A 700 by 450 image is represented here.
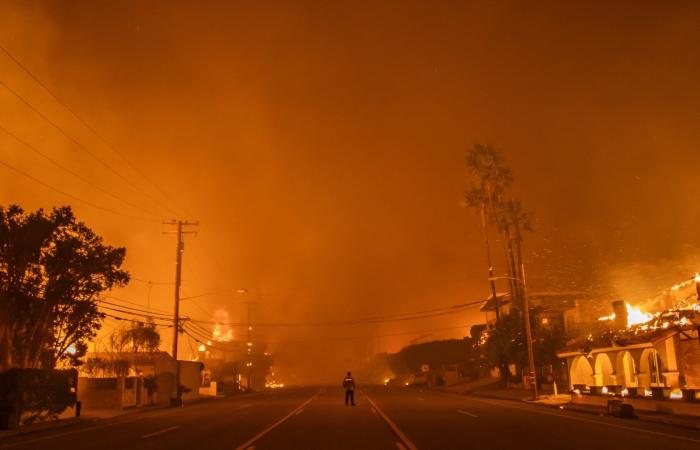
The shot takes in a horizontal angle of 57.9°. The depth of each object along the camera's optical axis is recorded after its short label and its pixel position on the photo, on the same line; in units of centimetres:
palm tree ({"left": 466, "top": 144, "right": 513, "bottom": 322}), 5531
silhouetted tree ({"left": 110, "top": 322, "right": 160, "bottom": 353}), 5991
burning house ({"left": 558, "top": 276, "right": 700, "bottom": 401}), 2895
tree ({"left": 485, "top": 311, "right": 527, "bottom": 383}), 5016
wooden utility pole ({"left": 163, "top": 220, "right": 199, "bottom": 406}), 4238
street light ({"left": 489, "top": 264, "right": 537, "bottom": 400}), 3722
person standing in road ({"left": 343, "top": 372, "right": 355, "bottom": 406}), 3179
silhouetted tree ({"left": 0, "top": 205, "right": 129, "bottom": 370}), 2780
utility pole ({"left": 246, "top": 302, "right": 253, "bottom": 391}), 8032
